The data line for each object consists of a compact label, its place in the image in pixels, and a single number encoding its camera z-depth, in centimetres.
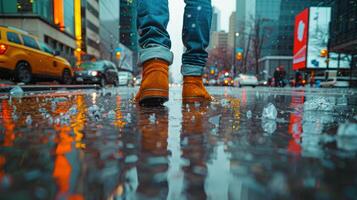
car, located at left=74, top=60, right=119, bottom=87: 1320
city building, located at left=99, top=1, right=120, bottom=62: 5566
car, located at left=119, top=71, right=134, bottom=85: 2306
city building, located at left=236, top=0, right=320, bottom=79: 6209
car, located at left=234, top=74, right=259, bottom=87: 2450
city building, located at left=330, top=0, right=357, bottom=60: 2658
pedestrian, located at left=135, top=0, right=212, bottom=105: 232
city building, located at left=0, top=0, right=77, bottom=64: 2150
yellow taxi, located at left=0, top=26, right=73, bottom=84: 695
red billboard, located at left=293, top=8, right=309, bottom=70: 4269
